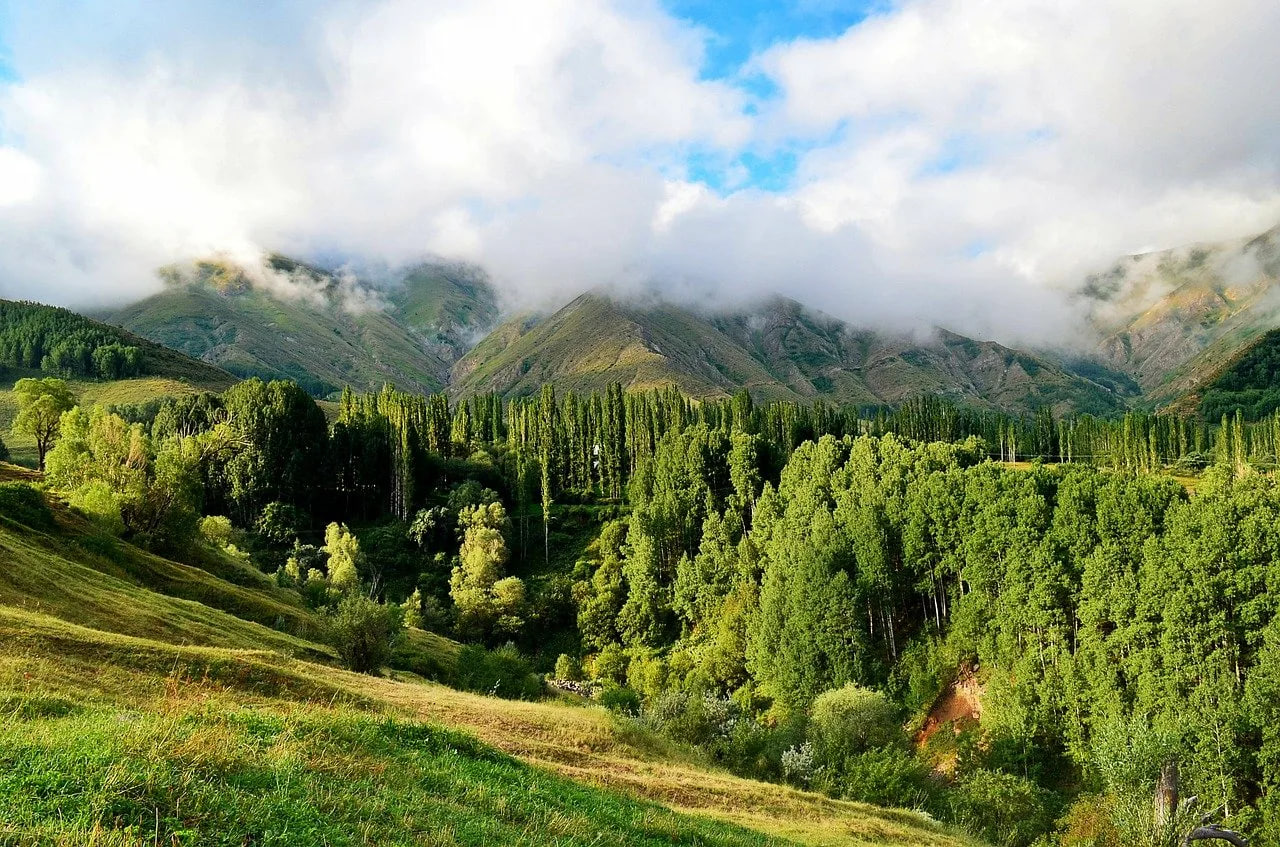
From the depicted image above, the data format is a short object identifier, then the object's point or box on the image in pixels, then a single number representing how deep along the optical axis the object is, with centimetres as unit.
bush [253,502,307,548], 8838
